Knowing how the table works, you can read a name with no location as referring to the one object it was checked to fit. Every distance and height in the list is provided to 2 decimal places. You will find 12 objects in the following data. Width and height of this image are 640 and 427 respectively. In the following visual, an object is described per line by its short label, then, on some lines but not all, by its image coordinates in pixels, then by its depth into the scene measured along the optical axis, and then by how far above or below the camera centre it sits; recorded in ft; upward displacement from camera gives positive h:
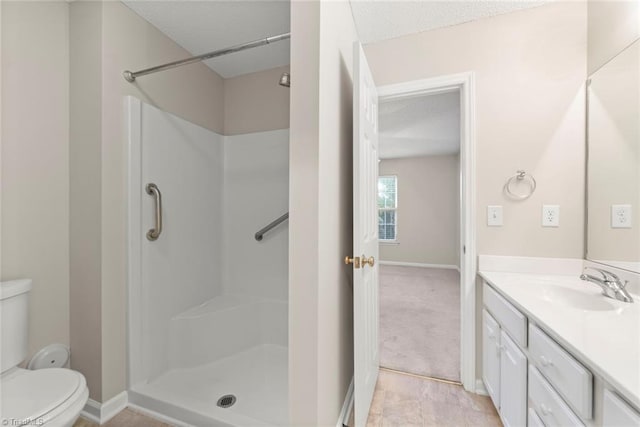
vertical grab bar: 5.32 +0.03
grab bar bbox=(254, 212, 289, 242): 6.56 -0.41
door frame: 5.21 -0.03
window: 19.03 +0.41
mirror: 3.85 +0.83
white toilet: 3.02 -2.40
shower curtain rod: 4.05 +2.77
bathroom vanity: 2.07 -1.47
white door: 3.82 -0.41
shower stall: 4.98 -1.60
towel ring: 4.97 +0.58
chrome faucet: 3.49 -1.08
